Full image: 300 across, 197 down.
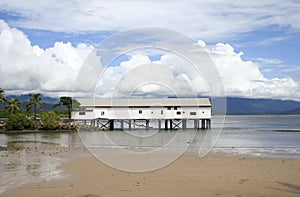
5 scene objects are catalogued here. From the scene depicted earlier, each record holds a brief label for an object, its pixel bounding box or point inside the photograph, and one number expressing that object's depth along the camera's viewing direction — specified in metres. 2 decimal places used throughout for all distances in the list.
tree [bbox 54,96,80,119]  68.46
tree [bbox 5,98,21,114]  66.62
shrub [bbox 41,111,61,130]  58.53
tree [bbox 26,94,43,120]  68.62
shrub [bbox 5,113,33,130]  56.50
